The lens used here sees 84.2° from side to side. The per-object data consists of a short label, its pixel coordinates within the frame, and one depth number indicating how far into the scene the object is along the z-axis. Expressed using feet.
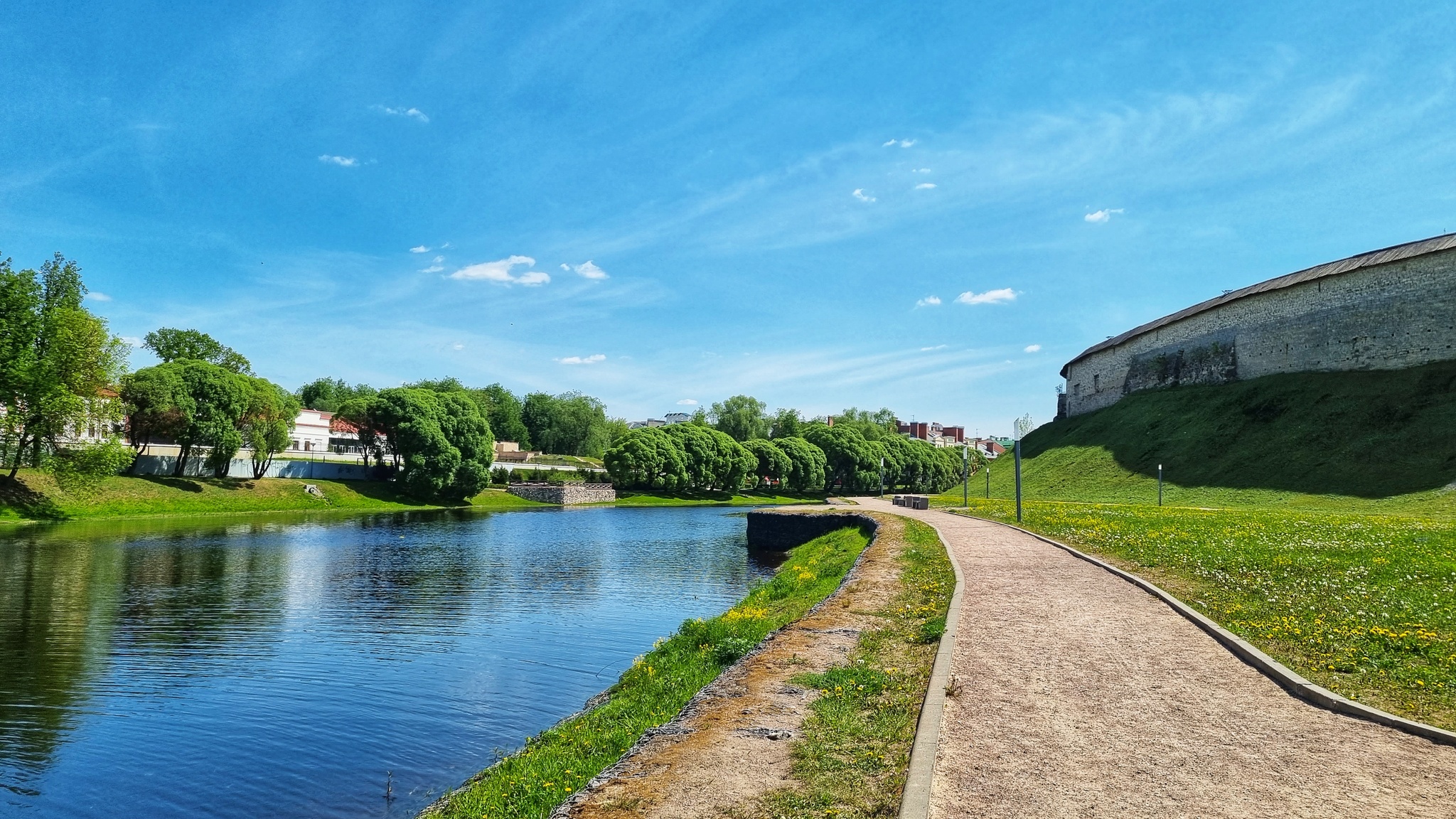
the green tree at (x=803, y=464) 334.44
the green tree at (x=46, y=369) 143.43
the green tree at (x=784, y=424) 462.19
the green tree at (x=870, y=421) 449.06
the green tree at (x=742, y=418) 429.79
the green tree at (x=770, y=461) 327.06
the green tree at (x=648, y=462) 280.10
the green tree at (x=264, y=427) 204.44
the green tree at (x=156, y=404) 179.83
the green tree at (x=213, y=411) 188.44
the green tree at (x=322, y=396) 461.37
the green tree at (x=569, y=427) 460.14
